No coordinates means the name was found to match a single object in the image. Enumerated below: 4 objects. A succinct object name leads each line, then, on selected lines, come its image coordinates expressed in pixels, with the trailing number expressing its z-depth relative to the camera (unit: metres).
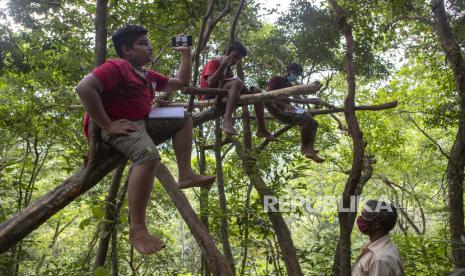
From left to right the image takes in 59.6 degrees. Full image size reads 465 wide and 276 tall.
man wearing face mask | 2.38
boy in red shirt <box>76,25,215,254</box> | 2.45
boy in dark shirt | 4.75
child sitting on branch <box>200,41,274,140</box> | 3.88
